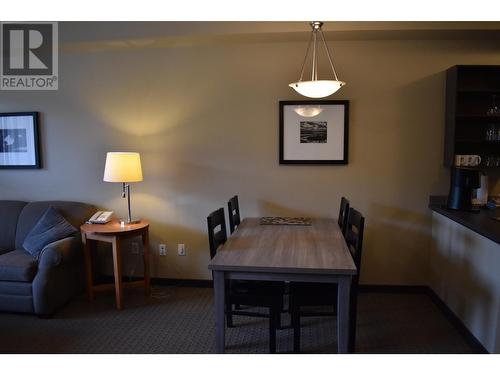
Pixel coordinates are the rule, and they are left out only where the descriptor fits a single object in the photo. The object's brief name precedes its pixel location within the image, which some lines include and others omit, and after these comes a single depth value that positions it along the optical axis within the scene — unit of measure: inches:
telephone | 117.2
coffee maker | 99.9
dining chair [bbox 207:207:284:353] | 81.1
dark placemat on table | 106.9
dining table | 67.7
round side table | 107.2
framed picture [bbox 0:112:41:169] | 128.9
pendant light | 82.8
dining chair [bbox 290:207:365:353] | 79.5
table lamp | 109.9
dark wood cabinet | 105.7
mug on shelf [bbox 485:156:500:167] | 108.3
